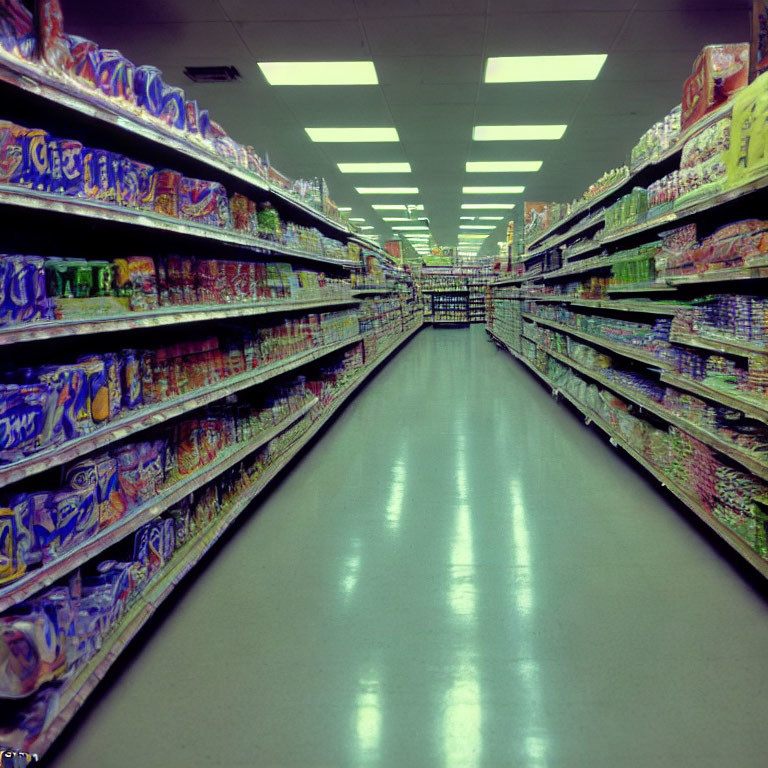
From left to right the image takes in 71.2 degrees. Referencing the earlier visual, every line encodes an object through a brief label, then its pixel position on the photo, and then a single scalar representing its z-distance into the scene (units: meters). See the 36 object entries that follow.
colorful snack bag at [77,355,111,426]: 1.73
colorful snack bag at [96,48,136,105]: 1.90
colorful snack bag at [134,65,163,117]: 2.15
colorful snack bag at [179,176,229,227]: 2.37
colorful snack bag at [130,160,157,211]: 2.01
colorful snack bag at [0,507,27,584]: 1.36
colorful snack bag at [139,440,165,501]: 2.00
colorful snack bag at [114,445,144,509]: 1.91
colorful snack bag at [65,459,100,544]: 1.66
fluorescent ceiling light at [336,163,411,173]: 8.89
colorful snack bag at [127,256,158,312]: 2.02
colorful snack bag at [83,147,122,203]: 1.73
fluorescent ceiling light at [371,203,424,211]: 12.85
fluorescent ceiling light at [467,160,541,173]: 8.69
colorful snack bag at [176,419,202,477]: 2.33
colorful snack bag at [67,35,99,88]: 1.80
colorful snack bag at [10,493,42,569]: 1.43
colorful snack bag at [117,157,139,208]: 1.90
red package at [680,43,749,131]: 2.53
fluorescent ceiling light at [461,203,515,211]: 12.61
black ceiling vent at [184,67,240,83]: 5.18
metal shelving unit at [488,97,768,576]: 2.06
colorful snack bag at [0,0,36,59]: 1.47
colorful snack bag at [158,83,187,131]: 2.26
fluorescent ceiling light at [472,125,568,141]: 7.01
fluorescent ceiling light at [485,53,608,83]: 5.07
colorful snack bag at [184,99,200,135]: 2.51
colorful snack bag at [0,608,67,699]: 1.30
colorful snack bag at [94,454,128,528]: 1.78
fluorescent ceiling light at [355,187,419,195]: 10.82
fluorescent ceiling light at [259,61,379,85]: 5.16
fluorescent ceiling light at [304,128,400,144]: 7.10
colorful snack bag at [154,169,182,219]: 2.20
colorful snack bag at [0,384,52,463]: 1.38
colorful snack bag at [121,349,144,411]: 1.98
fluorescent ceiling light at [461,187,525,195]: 10.74
